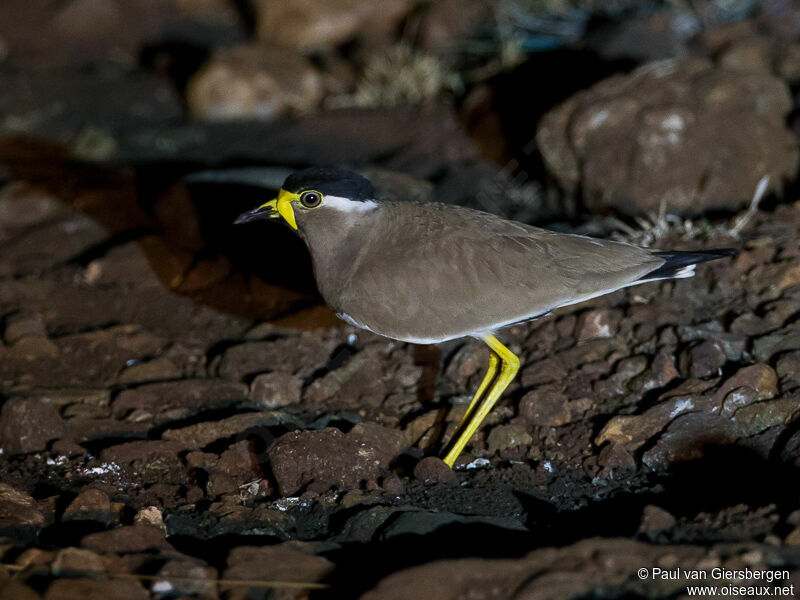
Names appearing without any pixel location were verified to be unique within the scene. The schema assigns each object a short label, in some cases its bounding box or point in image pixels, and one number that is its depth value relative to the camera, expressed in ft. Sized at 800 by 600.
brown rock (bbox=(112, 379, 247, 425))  29.04
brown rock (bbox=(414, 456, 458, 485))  25.31
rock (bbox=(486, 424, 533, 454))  27.17
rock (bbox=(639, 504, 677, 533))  19.86
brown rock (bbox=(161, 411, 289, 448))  27.17
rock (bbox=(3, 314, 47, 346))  32.78
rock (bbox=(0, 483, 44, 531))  22.68
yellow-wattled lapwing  25.49
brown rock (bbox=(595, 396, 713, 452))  26.22
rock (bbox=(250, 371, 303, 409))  29.81
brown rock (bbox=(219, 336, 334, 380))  31.32
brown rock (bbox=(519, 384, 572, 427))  27.68
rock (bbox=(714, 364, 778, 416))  26.02
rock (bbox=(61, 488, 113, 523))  22.91
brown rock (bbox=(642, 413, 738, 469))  25.34
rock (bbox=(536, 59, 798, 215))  35.83
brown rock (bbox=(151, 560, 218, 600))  19.39
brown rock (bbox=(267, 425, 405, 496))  24.82
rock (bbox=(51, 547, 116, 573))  19.53
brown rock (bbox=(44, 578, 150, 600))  18.65
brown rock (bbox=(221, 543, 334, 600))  20.03
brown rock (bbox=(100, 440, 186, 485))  25.82
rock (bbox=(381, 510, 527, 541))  22.15
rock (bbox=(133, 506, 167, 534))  22.70
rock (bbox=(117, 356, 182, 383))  31.09
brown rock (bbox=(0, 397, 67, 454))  26.78
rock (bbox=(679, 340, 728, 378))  27.81
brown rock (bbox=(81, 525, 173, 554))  20.76
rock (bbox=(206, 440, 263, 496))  25.52
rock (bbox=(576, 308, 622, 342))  30.40
